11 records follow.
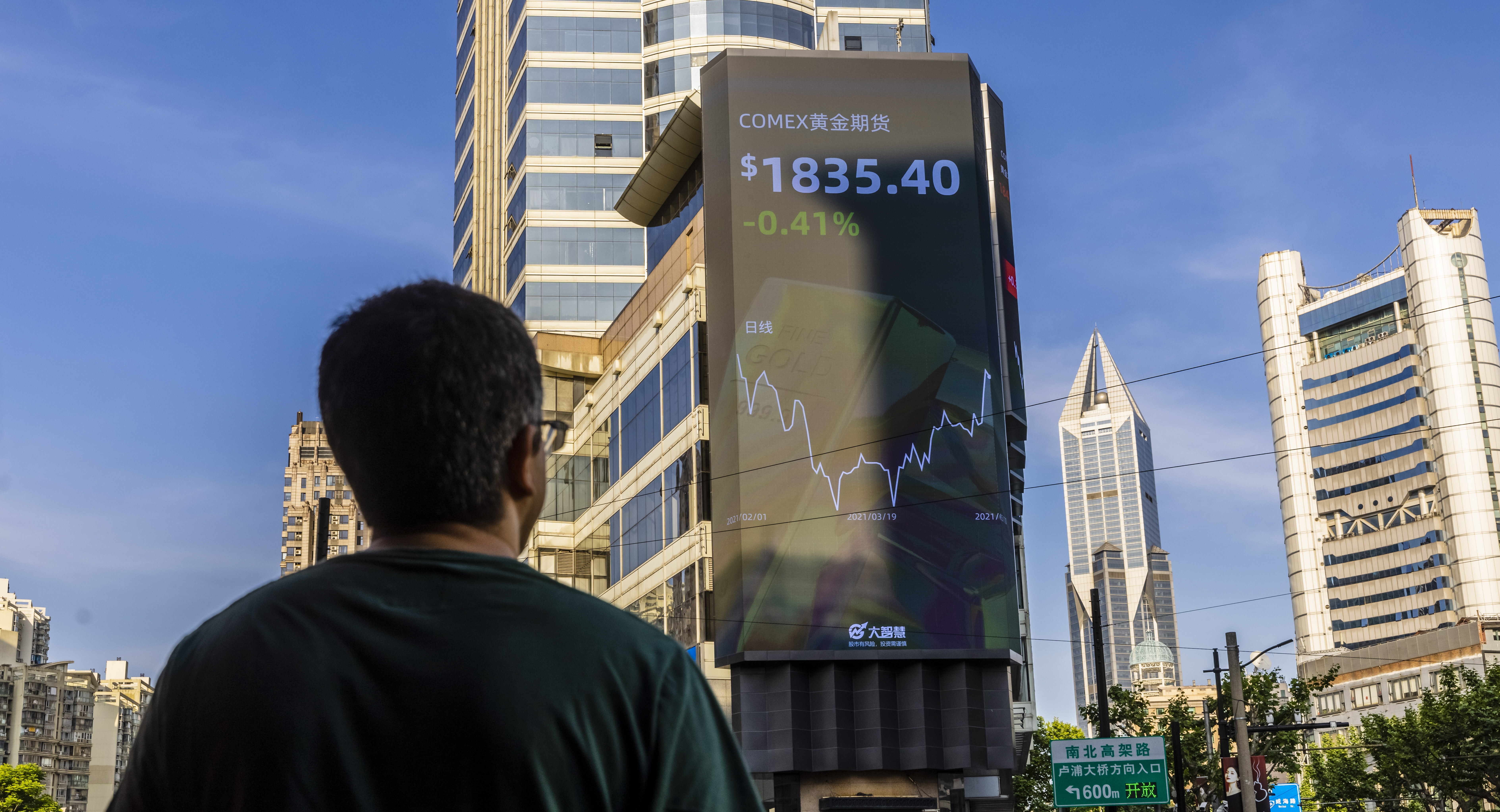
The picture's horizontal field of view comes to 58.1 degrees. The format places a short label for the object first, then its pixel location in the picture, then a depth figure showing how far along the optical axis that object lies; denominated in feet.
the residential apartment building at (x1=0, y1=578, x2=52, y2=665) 469.57
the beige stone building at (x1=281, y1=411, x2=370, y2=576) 561.43
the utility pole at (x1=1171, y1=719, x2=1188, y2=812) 137.18
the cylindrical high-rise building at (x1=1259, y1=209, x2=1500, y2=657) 460.14
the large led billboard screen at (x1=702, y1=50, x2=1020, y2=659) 131.23
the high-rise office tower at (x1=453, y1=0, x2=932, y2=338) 208.33
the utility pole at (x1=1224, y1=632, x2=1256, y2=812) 105.29
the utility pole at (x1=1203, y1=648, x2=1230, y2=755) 149.59
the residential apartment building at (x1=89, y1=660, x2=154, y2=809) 487.61
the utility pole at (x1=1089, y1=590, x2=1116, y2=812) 109.09
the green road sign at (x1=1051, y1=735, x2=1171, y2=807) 102.53
